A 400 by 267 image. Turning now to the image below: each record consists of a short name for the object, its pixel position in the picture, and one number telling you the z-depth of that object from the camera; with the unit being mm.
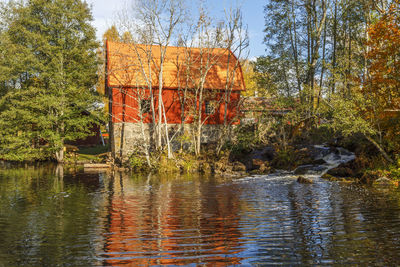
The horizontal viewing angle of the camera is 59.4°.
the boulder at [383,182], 14414
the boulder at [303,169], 18659
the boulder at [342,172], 16812
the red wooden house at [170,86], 24719
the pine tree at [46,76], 25234
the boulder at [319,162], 19391
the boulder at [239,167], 20984
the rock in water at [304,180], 15188
